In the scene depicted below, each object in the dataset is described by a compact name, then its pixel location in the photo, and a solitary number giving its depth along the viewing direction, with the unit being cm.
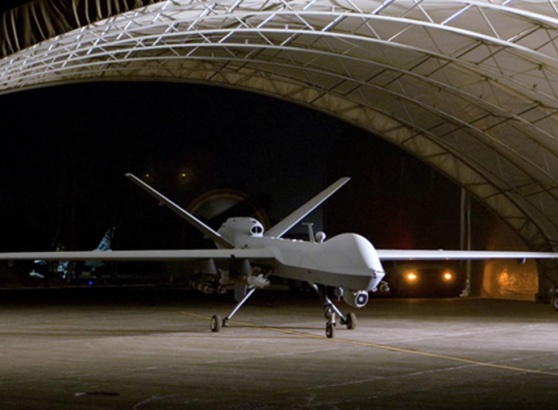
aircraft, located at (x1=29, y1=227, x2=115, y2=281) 6656
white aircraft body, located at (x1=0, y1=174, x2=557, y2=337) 1925
